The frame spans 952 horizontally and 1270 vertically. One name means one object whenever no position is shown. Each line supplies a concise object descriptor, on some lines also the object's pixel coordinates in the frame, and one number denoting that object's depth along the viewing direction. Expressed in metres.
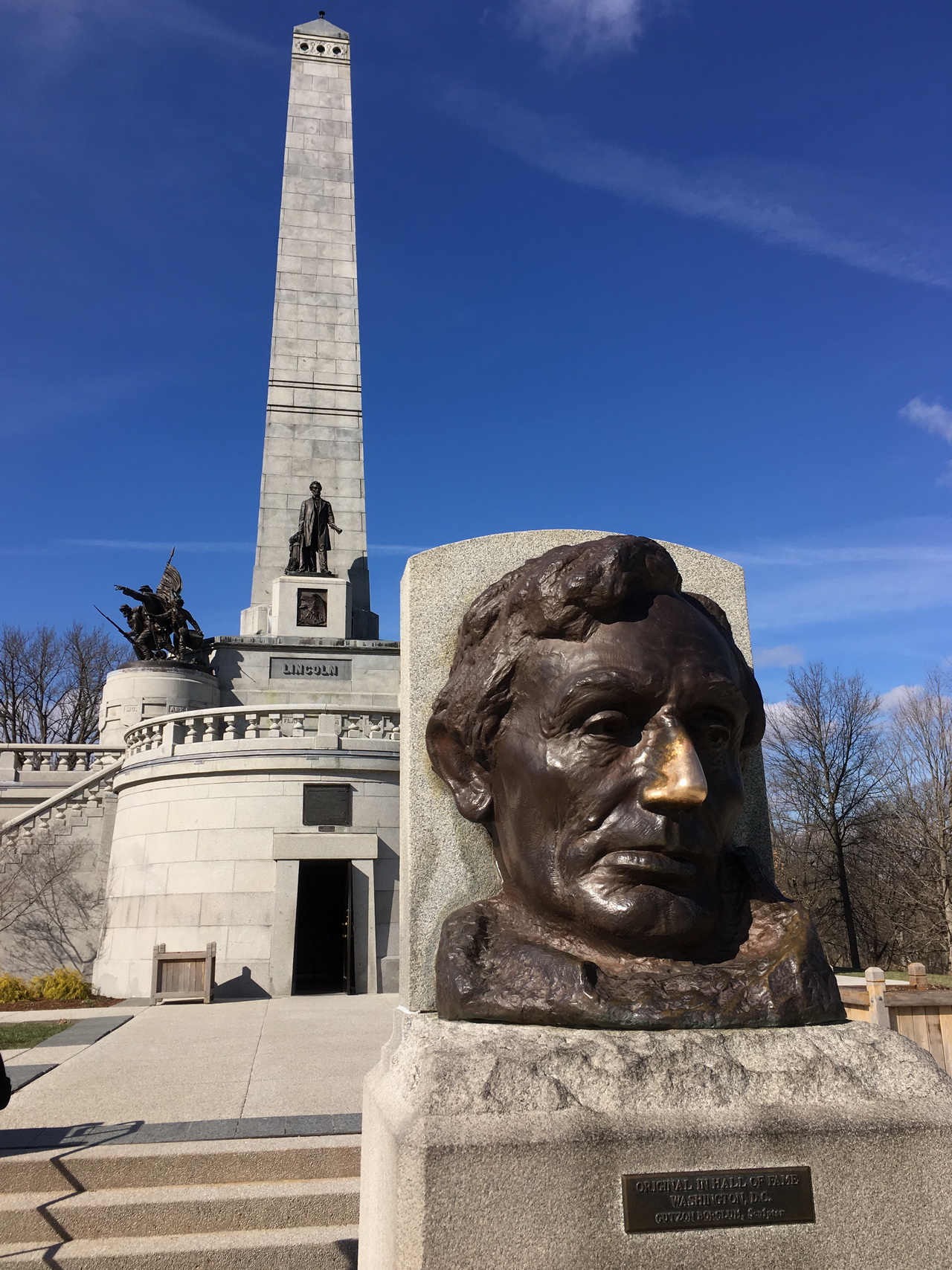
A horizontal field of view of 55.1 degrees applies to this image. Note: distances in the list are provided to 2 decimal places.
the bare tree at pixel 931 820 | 26.03
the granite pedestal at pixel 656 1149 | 2.53
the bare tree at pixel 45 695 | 42.91
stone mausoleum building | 17.03
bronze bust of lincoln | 3.04
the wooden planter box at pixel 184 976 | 14.97
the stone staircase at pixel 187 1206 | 4.77
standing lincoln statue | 25.66
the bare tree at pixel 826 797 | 27.83
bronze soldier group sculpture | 24.47
